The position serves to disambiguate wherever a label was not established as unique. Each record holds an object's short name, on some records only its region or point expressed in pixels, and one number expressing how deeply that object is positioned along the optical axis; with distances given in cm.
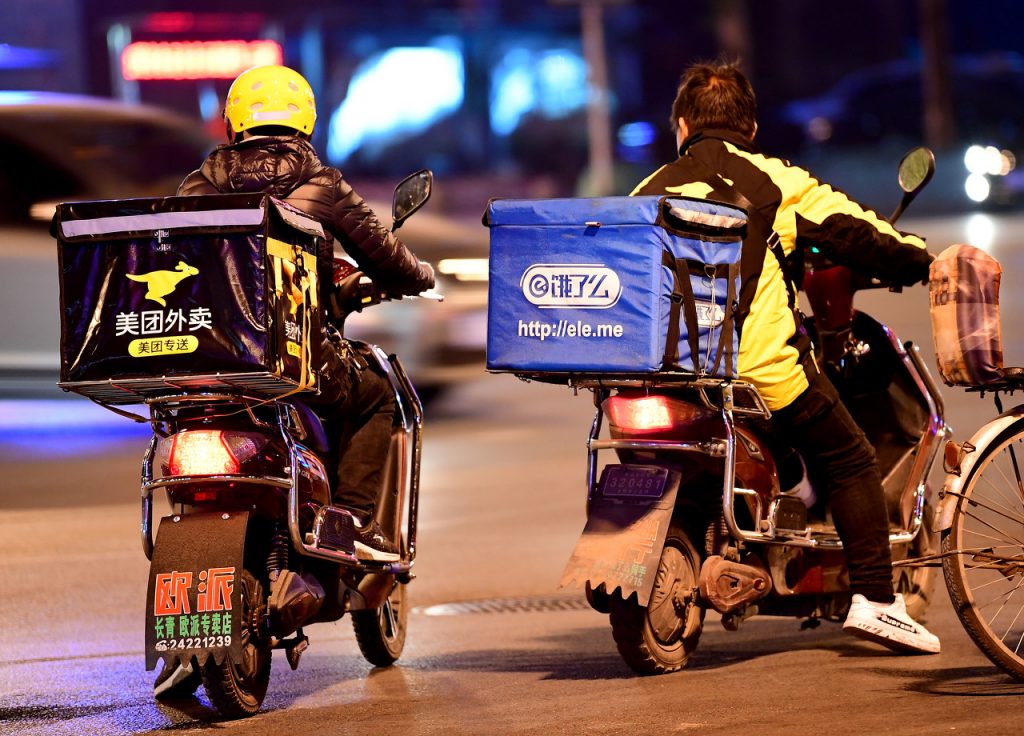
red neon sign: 5428
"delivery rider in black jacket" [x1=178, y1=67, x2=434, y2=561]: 1128
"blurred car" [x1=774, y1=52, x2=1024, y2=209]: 5800
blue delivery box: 1095
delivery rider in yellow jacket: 1164
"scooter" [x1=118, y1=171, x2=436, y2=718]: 1034
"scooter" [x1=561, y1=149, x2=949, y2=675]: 1139
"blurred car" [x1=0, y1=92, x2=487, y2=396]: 2344
